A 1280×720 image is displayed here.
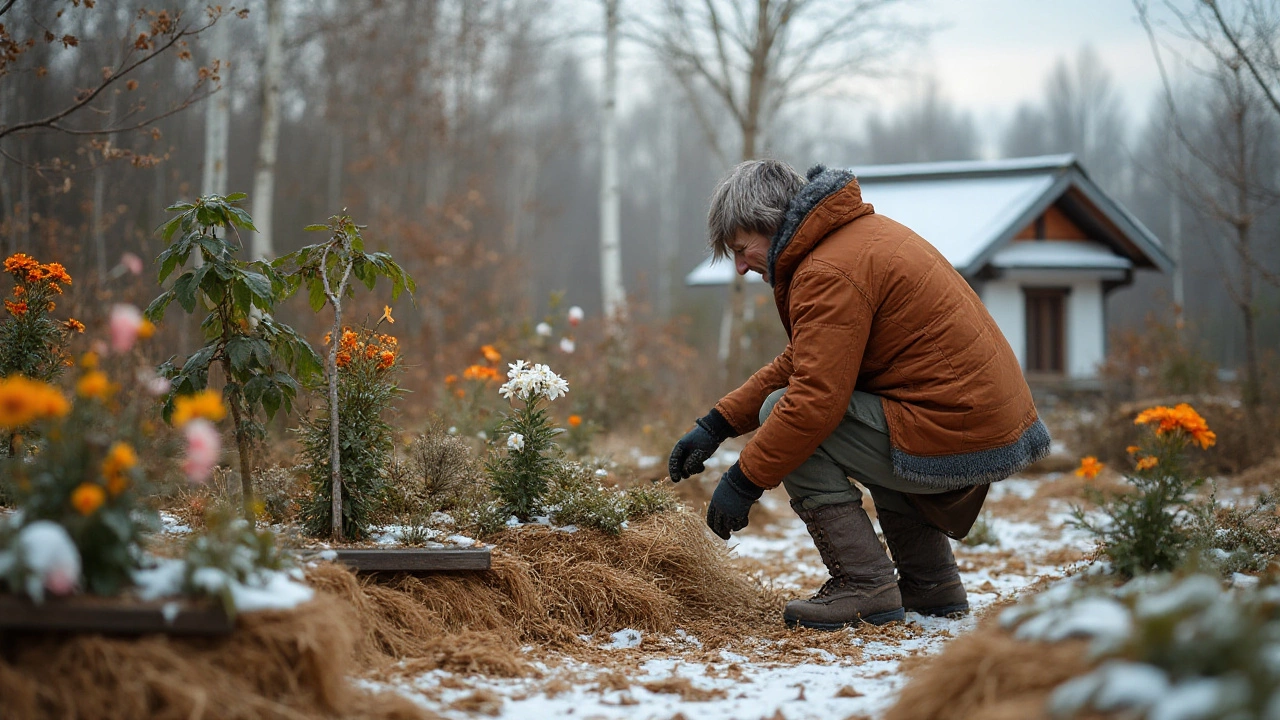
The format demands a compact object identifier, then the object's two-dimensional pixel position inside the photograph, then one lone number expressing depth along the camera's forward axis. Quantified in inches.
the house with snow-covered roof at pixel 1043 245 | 500.7
